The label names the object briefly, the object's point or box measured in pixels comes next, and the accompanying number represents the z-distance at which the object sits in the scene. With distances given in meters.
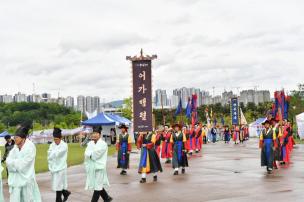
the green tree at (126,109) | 64.81
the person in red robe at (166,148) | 18.88
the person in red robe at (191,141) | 24.25
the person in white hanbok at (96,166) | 8.71
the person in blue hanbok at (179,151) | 14.62
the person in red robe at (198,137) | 25.75
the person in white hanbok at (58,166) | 9.09
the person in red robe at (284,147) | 17.14
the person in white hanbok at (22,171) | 6.81
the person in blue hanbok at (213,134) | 41.26
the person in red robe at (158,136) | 15.29
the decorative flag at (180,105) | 27.46
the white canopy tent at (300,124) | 35.59
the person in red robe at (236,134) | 36.33
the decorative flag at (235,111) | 41.18
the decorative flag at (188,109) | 29.41
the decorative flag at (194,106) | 28.05
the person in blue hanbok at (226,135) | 38.41
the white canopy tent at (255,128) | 49.78
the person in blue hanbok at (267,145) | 14.33
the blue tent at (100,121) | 34.31
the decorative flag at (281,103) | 20.97
